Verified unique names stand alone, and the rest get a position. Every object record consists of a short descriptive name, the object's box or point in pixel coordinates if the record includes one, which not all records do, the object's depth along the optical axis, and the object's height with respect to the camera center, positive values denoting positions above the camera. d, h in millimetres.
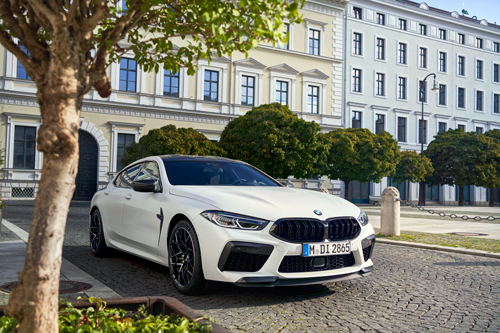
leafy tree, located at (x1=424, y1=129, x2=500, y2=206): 39750 +2309
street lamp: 45500 -541
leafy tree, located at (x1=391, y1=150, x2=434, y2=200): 37719 +1489
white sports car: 4668 -466
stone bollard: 11930 -629
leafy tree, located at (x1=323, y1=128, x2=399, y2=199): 31828 +1933
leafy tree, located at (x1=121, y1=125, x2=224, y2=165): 22906 +1839
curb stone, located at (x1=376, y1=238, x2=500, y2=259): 8586 -1116
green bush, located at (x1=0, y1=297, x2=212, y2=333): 2773 -818
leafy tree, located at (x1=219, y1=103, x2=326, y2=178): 25406 +2265
